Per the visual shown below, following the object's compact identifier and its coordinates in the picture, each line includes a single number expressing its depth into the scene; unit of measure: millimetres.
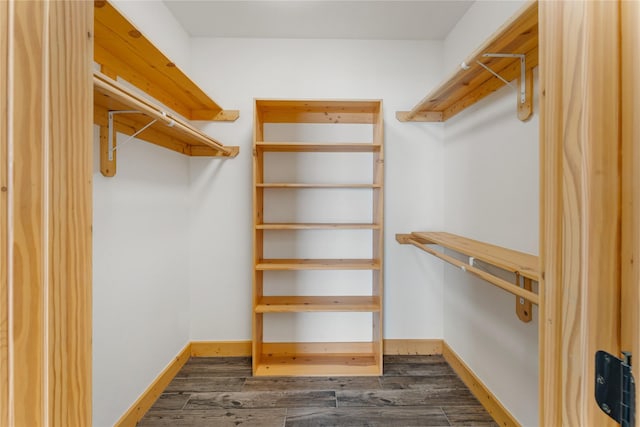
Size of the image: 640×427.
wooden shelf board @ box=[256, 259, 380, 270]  2135
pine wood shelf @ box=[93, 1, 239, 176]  1184
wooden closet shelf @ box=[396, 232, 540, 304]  1162
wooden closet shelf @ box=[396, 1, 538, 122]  1160
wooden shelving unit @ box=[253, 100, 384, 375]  2146
